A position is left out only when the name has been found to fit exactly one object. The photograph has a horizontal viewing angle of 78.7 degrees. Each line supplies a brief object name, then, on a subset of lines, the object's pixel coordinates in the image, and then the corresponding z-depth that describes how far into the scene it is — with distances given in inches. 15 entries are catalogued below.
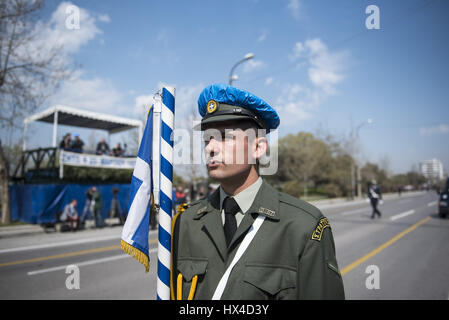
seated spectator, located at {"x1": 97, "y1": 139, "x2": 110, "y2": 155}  609.2
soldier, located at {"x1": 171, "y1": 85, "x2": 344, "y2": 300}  55.4
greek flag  70.0
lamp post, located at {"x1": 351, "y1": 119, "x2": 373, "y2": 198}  1368.1
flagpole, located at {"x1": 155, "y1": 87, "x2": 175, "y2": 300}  63.8
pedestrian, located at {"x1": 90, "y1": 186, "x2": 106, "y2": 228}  467.8
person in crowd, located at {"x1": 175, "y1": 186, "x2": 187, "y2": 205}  458.6
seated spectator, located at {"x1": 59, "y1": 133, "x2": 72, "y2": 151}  538.9
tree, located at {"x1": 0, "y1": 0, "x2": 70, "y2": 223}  459.2
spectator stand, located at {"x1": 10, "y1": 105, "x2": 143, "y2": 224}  476.1
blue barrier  469.4
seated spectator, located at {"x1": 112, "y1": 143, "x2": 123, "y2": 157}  618.4
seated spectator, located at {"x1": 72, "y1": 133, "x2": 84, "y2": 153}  557.6
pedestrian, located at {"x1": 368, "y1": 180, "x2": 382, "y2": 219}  545.8
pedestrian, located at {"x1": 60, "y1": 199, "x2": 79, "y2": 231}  446.9
